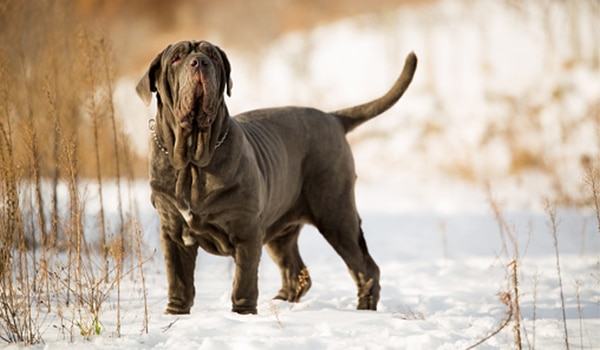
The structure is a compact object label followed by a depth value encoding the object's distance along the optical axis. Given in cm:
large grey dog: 674
